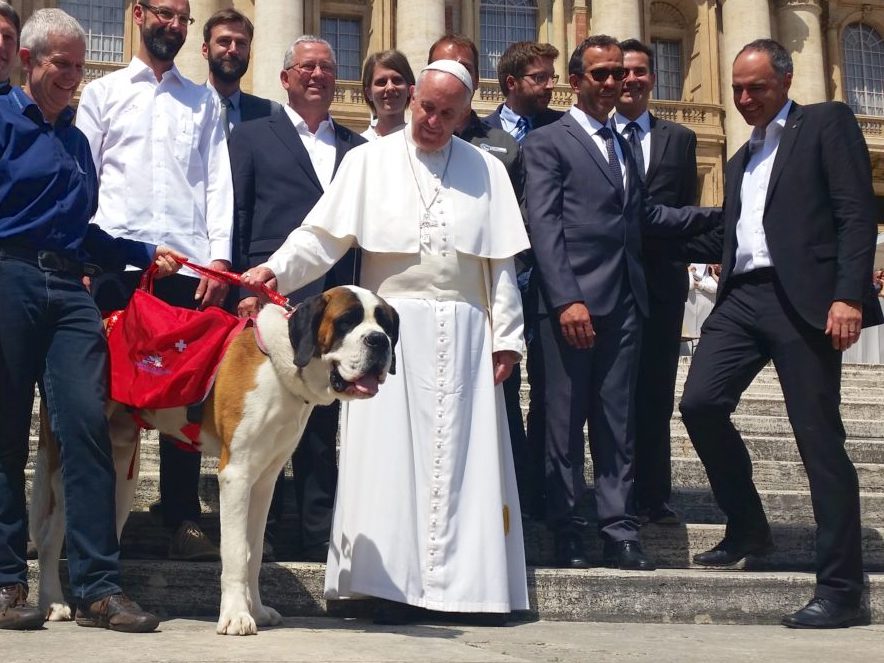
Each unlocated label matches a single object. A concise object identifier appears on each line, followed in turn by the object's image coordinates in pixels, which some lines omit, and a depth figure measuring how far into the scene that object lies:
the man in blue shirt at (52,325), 4.56
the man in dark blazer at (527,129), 6.30
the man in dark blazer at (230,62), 6.57
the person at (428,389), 5.04
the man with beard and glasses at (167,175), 5.45
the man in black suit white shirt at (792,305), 5.33
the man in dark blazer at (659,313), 6.36
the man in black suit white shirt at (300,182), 5.65
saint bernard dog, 4.45
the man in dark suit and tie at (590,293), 5.70
